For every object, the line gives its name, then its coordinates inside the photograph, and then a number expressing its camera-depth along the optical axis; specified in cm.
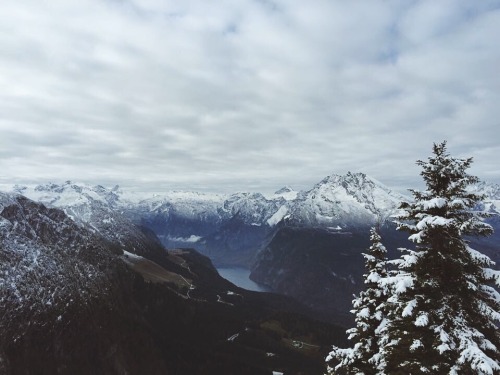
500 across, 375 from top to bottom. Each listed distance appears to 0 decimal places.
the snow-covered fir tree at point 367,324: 3234
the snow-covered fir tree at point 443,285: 1988
